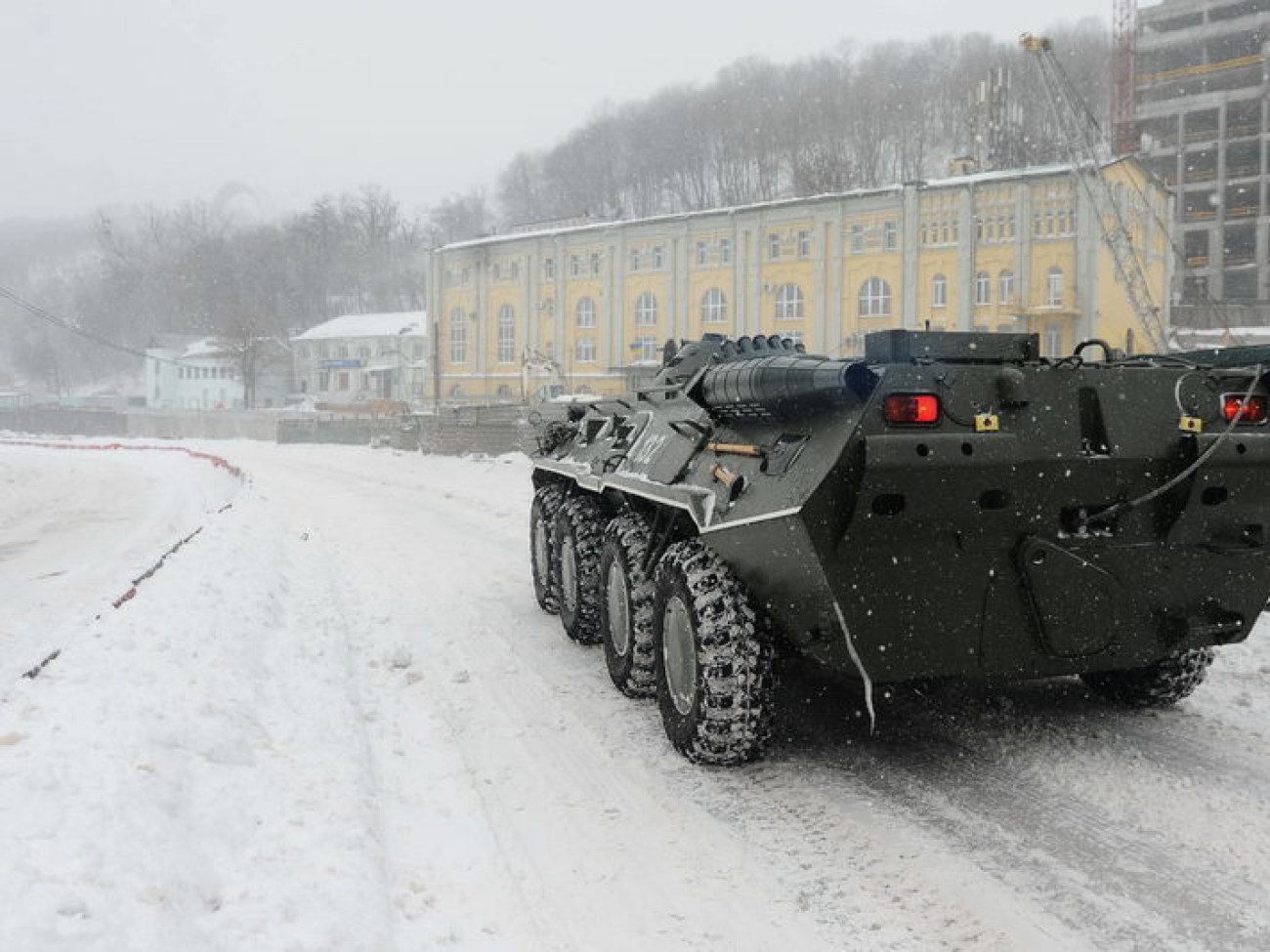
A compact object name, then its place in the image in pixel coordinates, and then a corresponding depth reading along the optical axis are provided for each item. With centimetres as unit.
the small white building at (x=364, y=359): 6875
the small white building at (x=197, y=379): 8038
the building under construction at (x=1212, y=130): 5791
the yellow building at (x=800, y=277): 3859
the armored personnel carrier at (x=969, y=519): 385
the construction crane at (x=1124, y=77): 5969
